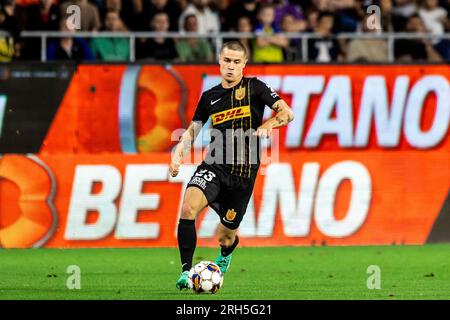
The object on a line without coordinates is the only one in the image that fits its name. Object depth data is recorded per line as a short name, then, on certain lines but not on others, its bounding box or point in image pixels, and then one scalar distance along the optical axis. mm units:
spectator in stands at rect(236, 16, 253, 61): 22000
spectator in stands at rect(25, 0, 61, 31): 21391
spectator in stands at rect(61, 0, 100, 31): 21172
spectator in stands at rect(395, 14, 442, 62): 23031
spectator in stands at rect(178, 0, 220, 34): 22328
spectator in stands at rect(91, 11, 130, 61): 21531
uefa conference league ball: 13578
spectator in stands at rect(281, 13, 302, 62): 22322
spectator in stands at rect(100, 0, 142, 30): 22016
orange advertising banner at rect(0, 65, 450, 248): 20859
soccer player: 13977
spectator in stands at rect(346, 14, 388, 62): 22391
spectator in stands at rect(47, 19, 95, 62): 21328
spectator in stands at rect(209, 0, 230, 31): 22562
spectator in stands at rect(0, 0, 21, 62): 20859
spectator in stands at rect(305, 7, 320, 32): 22953
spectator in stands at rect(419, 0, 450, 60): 23688
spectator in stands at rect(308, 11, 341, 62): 22422
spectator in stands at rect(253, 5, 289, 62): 22031
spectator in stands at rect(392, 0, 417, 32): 23703
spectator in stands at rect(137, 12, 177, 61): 21828
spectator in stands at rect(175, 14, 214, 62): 21812
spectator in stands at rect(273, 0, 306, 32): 22669
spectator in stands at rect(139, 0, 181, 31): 22062
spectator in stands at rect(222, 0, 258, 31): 22422
